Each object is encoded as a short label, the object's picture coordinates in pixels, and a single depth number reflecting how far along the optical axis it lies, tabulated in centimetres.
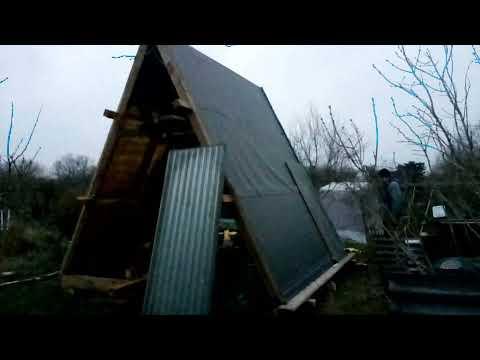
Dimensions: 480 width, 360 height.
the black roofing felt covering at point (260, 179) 435
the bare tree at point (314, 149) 1728
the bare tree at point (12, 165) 404
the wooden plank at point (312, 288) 381
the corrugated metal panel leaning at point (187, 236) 355
